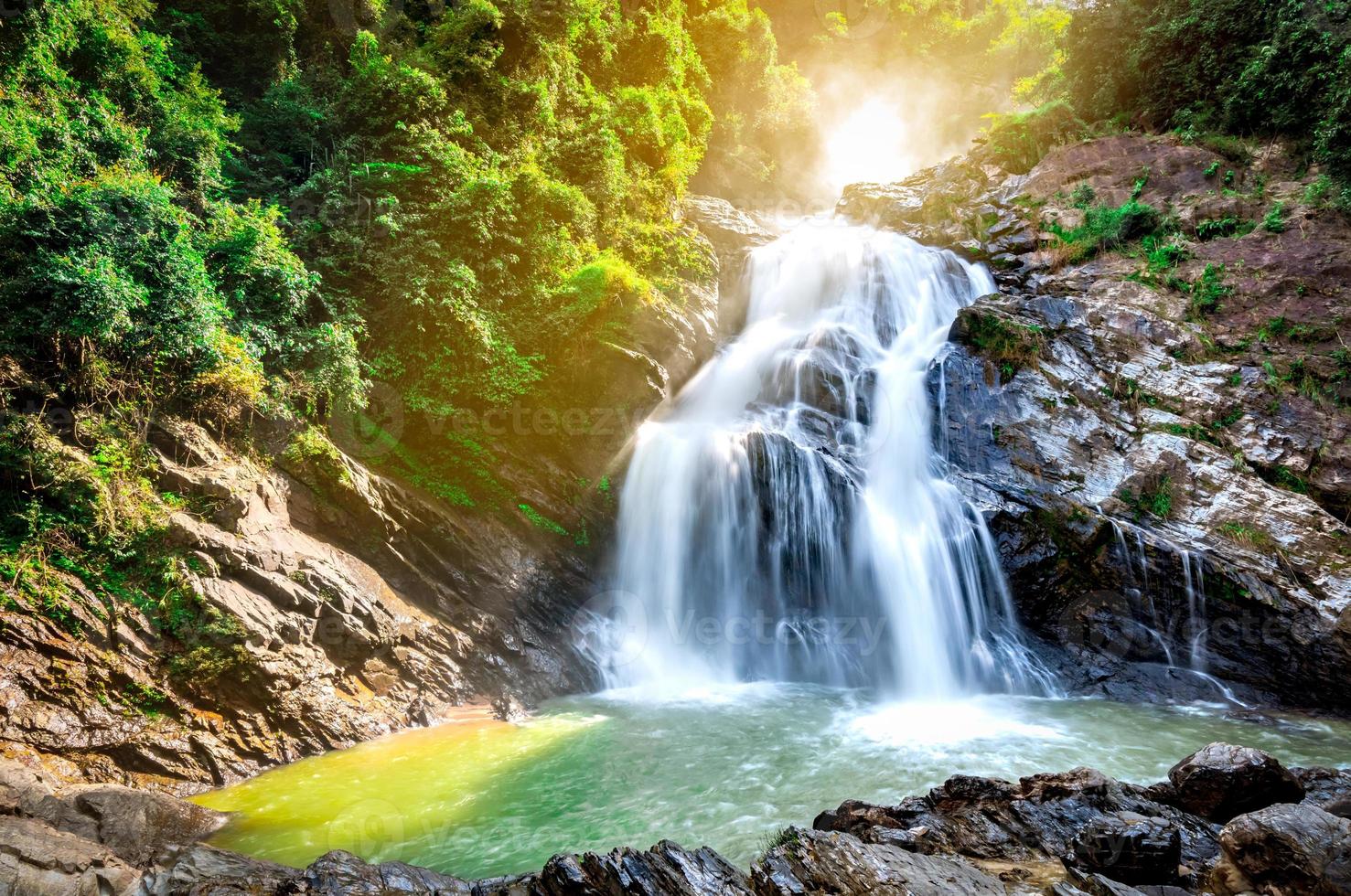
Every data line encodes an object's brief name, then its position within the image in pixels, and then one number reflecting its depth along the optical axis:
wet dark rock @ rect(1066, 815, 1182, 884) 3.89
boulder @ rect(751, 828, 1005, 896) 3.63
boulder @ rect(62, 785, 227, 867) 4.95
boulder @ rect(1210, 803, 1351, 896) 3.34
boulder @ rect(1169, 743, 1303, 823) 4.77
